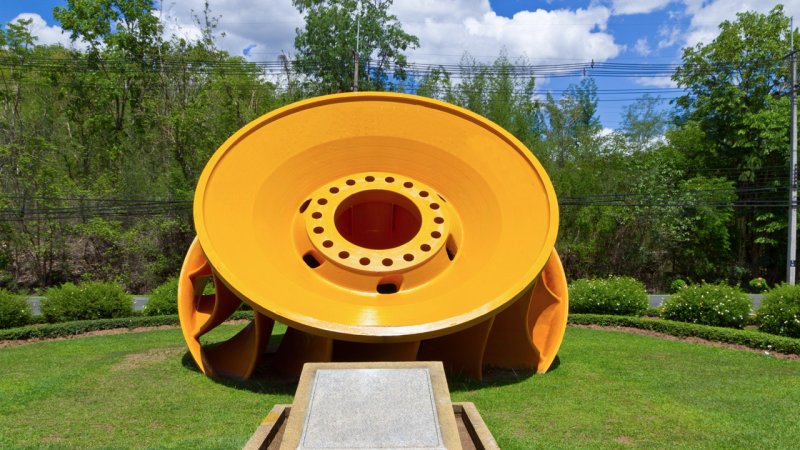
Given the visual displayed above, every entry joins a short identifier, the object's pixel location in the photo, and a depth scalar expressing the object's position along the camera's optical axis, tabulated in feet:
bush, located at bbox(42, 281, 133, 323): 49.01
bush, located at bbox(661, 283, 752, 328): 42.96
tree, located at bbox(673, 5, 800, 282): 90.27
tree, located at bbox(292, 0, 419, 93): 100.01
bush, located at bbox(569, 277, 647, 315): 49.24
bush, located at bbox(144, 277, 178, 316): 51.45
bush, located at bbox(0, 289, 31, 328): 46.91
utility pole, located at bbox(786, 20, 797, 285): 73.05
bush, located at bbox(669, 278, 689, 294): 83.07
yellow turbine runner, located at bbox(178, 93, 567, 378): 21.75
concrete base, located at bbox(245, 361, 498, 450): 13.12
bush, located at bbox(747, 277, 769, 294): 88.12
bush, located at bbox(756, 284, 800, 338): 39.27
